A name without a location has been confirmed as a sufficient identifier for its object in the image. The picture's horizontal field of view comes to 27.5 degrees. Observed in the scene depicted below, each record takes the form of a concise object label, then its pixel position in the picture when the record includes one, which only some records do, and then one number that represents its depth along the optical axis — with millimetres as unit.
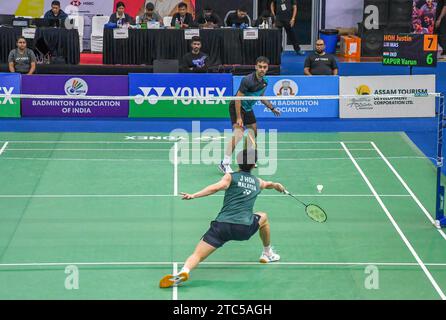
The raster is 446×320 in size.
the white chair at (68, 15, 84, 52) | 28594
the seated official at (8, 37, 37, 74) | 23750
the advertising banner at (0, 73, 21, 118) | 22203
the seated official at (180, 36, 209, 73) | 23641
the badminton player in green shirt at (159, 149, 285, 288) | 11938
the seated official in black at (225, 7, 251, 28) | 26938
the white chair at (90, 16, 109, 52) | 28828
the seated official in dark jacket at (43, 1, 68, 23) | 26594
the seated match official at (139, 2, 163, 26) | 26391
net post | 14539
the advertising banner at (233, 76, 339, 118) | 22609
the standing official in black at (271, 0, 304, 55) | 30188
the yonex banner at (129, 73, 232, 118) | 22672
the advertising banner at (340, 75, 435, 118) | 22781
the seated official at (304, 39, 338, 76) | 23375
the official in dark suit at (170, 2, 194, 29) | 26578
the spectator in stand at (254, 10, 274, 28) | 26891
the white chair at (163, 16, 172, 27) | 28705
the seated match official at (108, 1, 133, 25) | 26562
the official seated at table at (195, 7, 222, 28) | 26562
